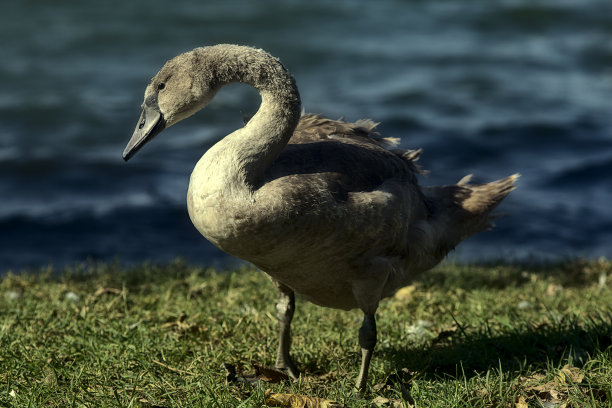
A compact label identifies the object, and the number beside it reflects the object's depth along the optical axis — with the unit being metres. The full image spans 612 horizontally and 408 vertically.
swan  7.21
